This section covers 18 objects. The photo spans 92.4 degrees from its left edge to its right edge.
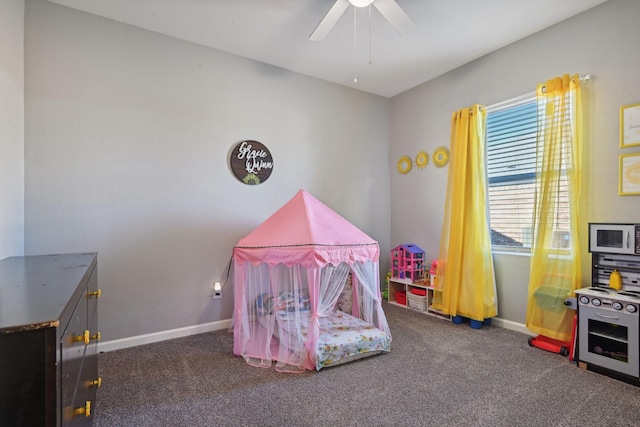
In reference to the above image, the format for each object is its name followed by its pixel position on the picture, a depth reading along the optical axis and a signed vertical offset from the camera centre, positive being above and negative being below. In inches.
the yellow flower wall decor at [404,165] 175.5 +25.9
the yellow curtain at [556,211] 107.2 +0.0
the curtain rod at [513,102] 123.8 +45.7
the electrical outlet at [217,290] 130.3 -34.9
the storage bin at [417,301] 153.3 -46.9
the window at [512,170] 126.3 +17.4
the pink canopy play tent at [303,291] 98.0 -29.4
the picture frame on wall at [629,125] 96.4 +27.6
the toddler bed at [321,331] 99.3 -43.4
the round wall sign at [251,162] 136.2 +20.9
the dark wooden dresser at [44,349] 29.4 -15.6
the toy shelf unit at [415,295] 149.5 -44.6
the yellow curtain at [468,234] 130.6 -10.3
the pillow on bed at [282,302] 109.1 -34.4
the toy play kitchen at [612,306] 86.6 -28.0
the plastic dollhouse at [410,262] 160.1 -28.0
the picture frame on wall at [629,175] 96.6 +11.7
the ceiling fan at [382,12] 85.3 +56.6
